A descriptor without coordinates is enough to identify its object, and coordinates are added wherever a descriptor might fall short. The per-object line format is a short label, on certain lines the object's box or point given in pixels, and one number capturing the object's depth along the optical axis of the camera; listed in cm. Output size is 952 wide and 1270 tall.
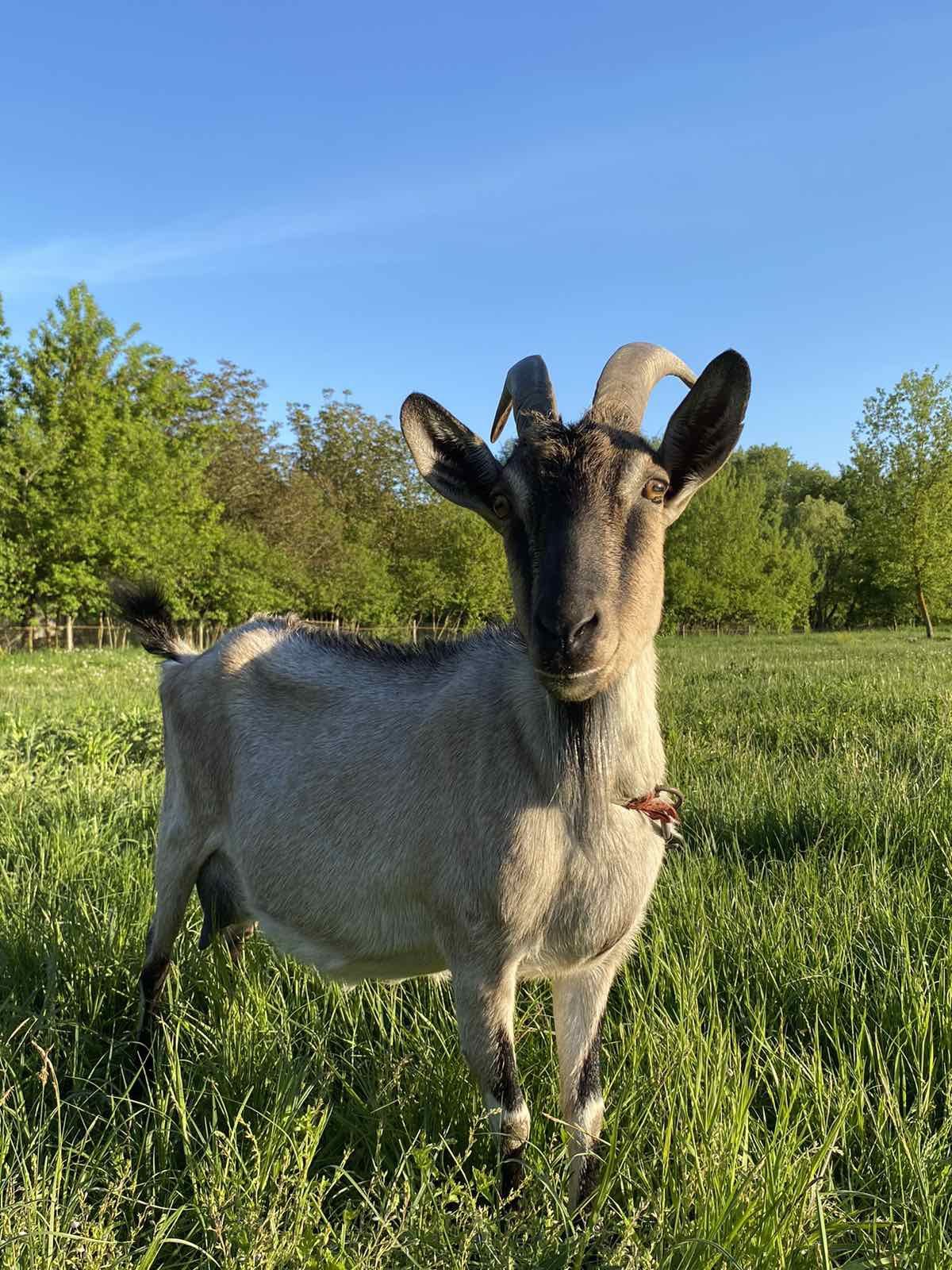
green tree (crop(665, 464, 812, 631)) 4581
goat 195
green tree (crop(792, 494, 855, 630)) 6241
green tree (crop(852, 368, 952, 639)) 3509
